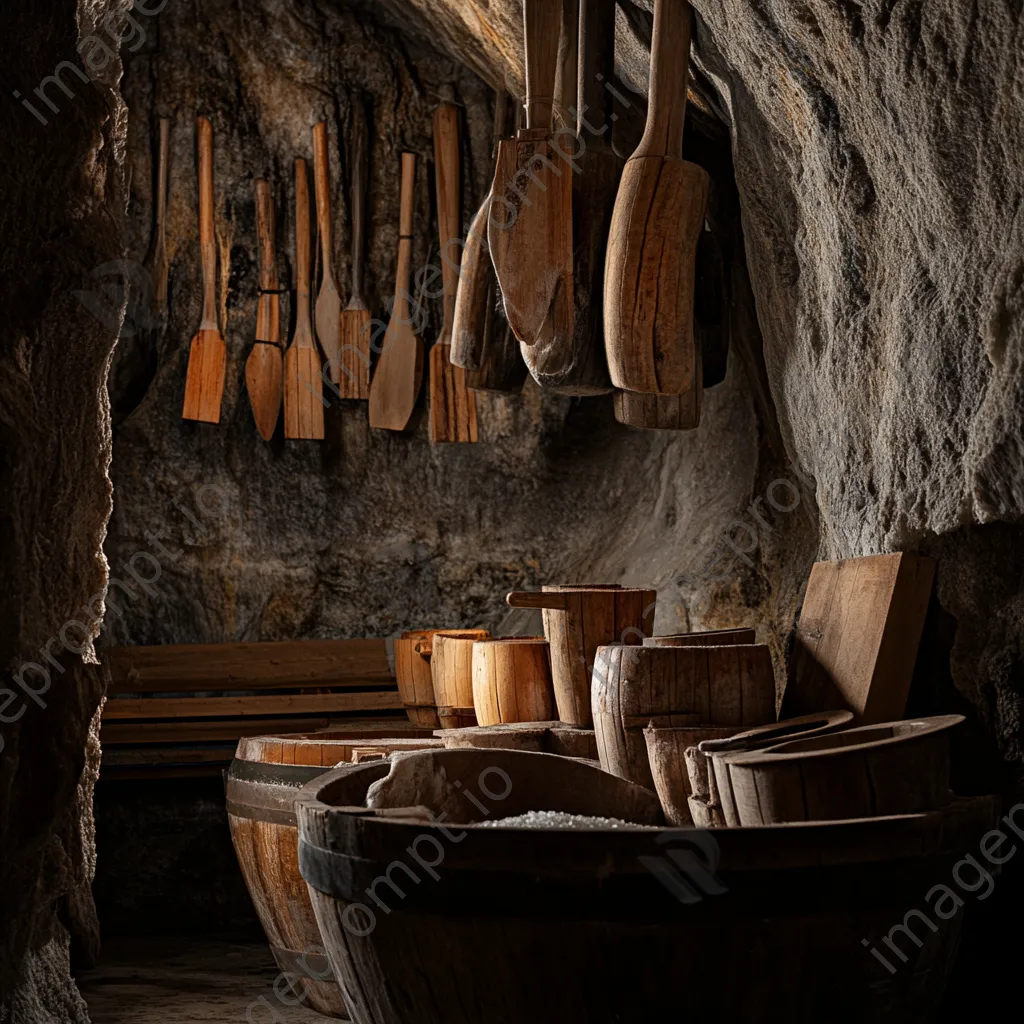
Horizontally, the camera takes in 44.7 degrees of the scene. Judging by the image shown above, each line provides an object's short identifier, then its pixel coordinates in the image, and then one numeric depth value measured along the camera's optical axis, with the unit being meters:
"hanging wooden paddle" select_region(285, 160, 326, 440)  5.55
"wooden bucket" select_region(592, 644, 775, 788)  2.52
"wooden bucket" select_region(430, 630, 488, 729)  4.08
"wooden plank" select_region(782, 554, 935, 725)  2.42
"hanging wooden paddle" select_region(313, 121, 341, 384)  5.64
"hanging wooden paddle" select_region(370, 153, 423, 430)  5.59
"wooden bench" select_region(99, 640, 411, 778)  5.37
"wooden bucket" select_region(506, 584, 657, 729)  3.25
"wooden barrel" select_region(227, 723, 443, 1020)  3.64
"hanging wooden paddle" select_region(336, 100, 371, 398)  5.64
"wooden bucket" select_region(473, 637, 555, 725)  3.56
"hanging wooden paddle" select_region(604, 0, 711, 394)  2.90
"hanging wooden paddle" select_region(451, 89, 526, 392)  3.52
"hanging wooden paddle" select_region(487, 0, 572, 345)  3.05
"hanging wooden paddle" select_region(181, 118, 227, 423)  5.49
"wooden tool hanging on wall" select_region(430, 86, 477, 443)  5.51
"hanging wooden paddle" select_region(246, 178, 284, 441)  5.56
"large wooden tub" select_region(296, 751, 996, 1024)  1.68
